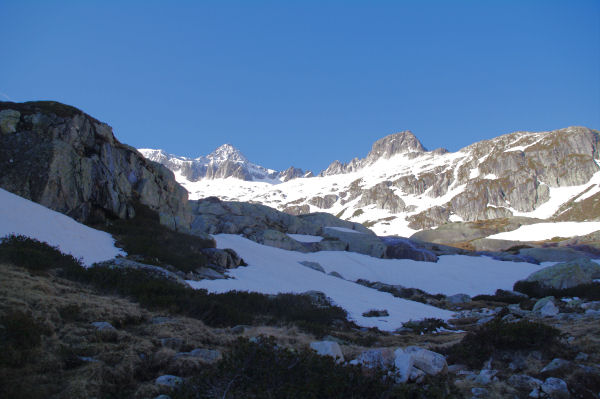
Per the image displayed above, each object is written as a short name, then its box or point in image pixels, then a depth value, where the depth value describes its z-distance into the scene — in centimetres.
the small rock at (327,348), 557
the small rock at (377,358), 491
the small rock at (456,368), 564
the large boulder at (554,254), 4319
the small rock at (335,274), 3020
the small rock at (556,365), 490
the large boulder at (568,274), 2228
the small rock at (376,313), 1525
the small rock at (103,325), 556
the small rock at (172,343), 557
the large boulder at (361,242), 4565
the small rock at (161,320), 690
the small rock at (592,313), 1039
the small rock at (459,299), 2364
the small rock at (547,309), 1249
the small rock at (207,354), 501
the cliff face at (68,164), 1689
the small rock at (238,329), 766
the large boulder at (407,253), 4240
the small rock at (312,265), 2868
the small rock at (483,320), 1333
